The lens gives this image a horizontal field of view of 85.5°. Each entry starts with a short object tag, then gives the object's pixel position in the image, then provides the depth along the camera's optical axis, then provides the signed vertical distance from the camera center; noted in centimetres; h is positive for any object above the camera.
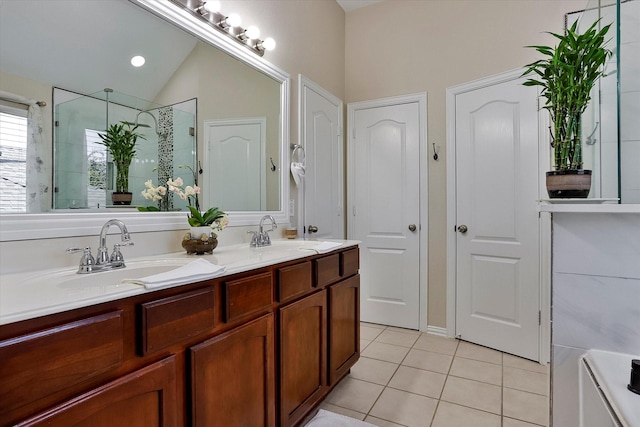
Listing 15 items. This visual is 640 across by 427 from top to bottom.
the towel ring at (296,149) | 259 +47
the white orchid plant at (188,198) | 159 +6
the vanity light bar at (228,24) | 176 +105
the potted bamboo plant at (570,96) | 114 +40
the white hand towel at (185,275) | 96 -19
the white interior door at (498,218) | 261 -6
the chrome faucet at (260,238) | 201 -16
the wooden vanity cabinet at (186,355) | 73 -42
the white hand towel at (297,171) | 254 +30
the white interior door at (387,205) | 319 +6
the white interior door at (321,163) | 277 +43
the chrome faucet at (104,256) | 117 -16
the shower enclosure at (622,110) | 116 +35
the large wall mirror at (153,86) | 120 +57
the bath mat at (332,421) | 176 -109
